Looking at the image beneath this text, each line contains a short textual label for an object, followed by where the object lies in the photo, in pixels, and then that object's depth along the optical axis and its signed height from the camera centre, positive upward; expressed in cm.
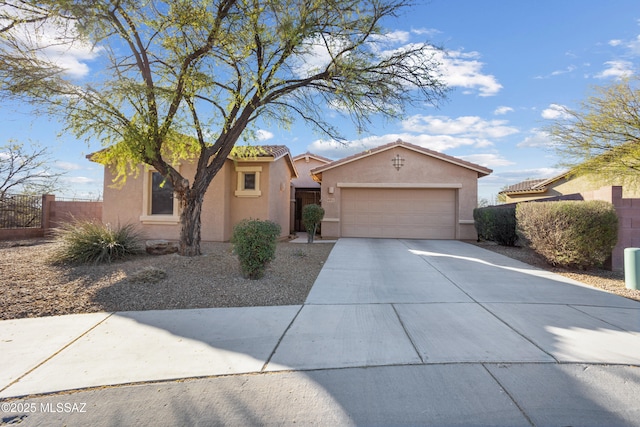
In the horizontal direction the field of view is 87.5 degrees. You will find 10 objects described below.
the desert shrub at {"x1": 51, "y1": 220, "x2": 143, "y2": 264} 745 -77
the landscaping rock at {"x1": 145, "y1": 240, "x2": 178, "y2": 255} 867 -90
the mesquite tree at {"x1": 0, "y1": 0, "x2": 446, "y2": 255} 665 +326
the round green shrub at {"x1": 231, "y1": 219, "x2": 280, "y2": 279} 628 -58
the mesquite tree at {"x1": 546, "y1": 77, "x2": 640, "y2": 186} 1290 +334
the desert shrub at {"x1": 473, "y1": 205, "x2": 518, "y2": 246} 1193 -23
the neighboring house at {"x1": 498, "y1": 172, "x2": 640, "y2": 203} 1495 +196
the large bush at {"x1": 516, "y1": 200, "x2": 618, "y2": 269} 746 -31
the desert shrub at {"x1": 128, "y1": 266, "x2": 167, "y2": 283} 609 -116
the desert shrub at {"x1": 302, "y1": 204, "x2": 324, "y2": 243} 1365 -12
